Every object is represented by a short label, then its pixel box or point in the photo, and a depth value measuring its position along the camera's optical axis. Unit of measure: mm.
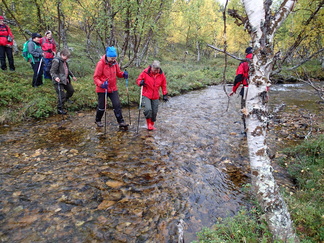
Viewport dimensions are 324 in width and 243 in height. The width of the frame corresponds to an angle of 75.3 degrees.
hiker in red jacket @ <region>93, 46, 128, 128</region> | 7816
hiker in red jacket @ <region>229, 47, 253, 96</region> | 8023
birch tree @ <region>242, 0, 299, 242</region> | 3067
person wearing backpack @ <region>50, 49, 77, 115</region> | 8961
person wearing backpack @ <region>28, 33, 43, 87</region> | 10885
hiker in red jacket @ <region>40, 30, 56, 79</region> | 11086
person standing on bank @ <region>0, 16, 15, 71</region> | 11234
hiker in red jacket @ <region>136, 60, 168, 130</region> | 8367
